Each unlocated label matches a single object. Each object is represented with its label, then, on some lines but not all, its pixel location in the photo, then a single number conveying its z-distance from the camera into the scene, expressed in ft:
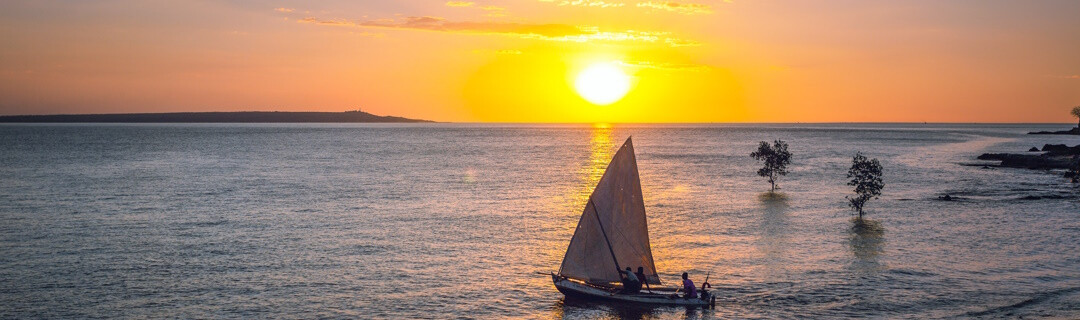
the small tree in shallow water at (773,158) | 352.69
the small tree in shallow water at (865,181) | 260.60
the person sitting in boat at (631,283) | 140.97
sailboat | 144.36
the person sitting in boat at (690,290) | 138.51
